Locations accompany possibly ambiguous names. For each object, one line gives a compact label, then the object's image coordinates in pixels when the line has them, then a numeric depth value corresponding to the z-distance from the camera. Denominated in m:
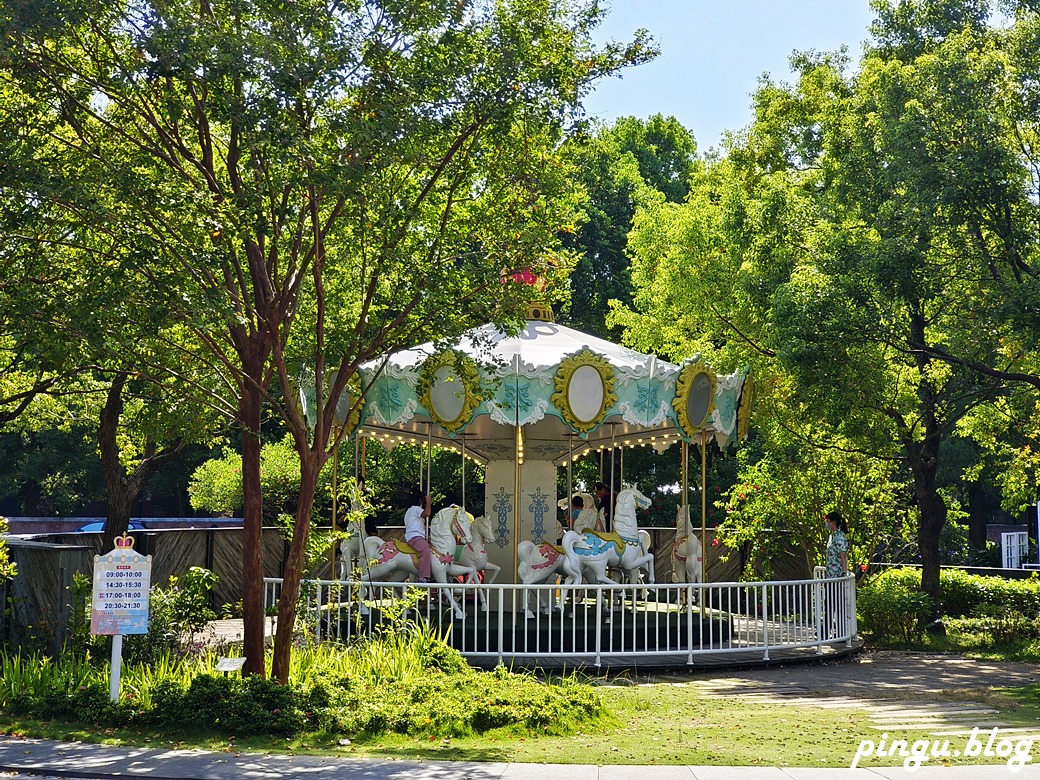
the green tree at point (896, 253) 14.88
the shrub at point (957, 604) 18.30
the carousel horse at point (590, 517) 17.69
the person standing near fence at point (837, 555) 17.53
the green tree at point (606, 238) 36.94
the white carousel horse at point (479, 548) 16.36
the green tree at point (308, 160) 9.74
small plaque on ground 11.60
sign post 10.09
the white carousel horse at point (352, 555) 15.30
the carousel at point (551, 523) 14.12
